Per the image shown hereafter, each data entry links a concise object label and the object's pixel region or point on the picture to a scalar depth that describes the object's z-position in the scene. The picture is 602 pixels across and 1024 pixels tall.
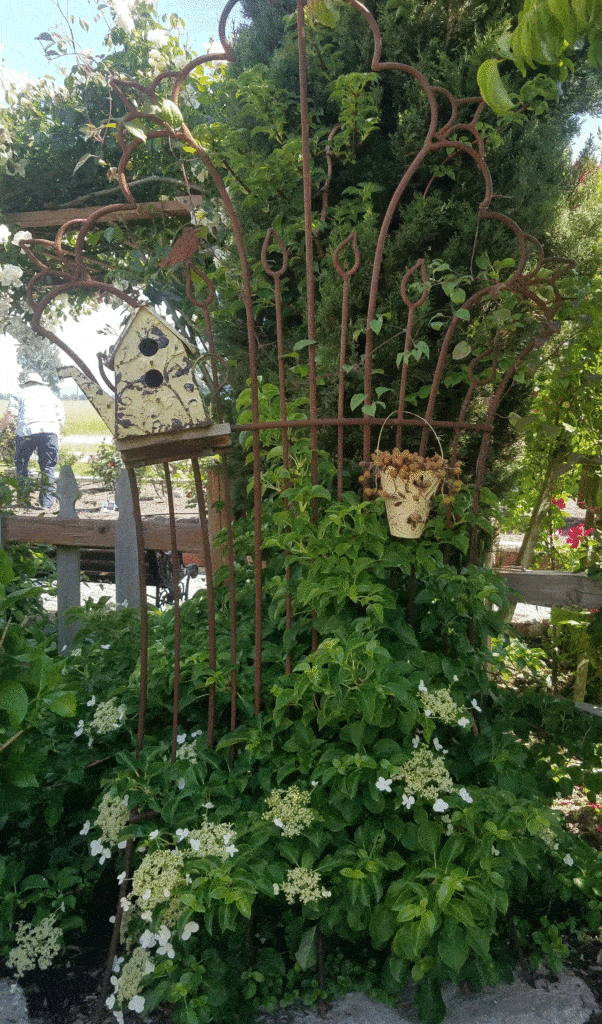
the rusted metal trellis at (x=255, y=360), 1.89
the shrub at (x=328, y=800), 1.74
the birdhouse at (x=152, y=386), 1.87
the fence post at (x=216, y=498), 3.27
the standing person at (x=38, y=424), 7.02
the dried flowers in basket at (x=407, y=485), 1.94
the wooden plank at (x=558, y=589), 2.91
